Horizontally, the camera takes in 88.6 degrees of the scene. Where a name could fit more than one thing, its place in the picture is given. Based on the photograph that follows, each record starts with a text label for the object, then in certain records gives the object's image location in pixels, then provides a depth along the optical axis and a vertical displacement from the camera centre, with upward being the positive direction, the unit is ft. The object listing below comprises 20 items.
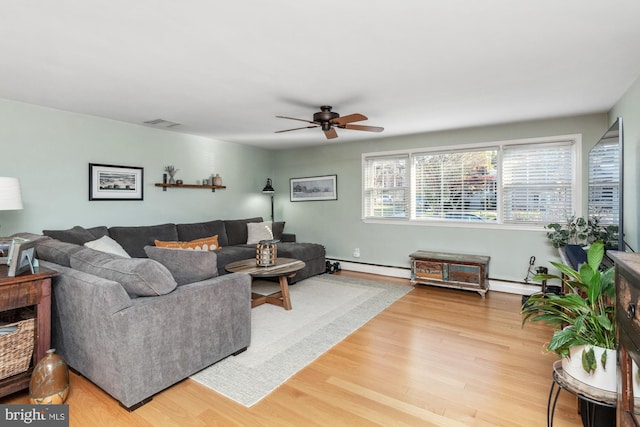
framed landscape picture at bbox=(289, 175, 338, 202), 19.38 +1.45
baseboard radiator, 14.06 -3.21
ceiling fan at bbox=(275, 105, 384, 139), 11.02 +3.04
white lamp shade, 8.79 +0.49
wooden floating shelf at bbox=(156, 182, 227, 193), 15.20 +1.27
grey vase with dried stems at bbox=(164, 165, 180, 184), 15.47 +1.93
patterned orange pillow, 13.78 -1.42
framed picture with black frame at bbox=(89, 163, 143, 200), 12.98 +1.23
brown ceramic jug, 6.12 -3.21
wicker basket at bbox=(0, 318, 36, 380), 6.38 -2.72
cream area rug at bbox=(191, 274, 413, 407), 7.31 -3.67
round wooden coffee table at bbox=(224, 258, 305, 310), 11.39 -2.10
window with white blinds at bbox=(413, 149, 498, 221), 14.92 +1.27
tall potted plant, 4.56 -1.72
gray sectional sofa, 6.22 -2.20
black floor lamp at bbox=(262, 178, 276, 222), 20.25 +1.41
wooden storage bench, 13.80 -2.58
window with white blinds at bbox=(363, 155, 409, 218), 17.22 +1.37
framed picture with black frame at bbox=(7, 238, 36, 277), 6.52 -0.94
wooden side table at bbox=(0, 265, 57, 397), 6.36 -1.80
